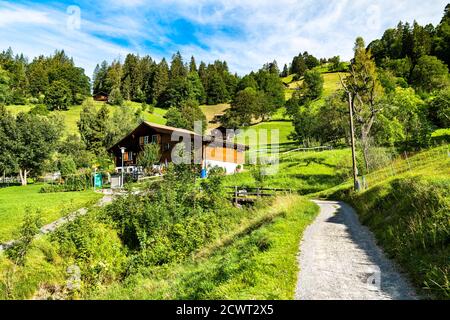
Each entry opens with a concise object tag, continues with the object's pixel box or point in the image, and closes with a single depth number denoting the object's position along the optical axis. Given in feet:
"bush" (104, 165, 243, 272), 59.21
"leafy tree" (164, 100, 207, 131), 278.05
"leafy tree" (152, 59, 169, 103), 410.52
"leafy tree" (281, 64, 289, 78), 633.20
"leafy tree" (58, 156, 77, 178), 155.43
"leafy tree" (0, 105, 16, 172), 139.64
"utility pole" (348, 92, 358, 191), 85.36
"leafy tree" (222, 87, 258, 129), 324.39
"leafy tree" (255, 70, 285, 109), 369.87
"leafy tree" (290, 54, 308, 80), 551.92
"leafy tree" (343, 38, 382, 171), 142.90
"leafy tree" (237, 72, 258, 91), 434.96
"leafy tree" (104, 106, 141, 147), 236.02
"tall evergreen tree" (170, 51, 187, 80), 447.71
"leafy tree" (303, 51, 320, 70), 588.91
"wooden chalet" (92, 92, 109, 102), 402.21
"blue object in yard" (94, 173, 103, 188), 128.63
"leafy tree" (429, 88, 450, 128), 140.77
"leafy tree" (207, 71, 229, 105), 433.07
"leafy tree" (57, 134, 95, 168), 199.02
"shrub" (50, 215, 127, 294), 48.11
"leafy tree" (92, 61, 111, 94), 422.33
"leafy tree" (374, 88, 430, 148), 148.36
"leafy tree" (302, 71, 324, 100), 365.81
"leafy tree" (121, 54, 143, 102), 411.95
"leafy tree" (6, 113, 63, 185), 143.43
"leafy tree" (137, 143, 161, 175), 142.82
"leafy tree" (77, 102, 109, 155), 229.86
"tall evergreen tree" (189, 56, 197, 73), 516.73
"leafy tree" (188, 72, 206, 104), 413.43
